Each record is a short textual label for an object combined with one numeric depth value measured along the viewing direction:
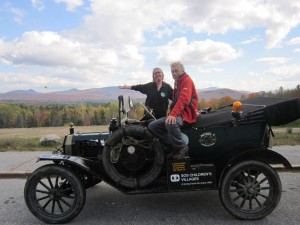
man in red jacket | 4.71
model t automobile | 4.78
